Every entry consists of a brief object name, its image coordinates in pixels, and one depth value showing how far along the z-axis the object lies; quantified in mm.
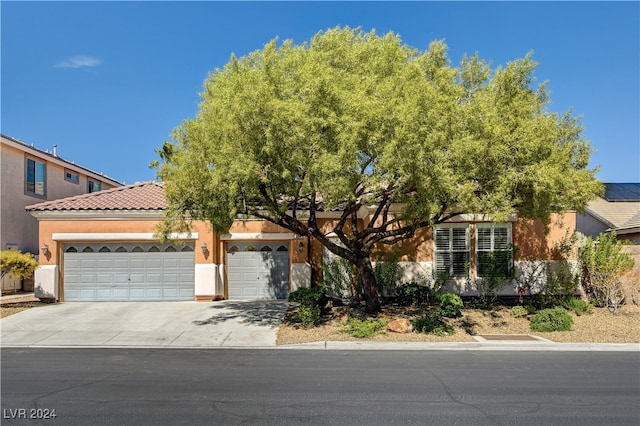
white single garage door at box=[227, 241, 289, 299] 19141
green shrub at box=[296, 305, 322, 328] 14070
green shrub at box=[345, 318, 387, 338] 12992
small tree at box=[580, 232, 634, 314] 15570
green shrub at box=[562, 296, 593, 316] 15570
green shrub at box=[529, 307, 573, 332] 13844
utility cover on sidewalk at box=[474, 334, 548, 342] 12914
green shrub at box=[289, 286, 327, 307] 15277
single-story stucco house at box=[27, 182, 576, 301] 18328
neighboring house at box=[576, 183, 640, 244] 22031
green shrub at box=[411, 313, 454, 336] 13266
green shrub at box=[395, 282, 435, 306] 17375
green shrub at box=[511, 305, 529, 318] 15516
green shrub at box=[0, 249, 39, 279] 16484
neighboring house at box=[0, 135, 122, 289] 22422
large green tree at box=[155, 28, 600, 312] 10867
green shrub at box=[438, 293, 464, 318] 15094
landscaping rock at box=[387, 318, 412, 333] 13328
